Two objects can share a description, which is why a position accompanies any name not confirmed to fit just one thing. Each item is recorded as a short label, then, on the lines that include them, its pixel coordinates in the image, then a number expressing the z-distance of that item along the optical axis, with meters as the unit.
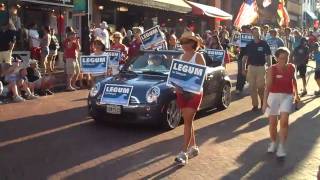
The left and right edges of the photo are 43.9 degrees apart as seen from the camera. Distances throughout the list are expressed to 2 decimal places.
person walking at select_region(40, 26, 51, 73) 12.41
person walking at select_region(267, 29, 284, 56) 10.82
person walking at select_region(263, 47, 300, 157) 5.65
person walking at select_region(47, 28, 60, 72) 12.88
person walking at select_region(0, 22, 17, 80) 10.49
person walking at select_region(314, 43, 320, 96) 10.51
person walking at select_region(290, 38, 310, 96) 11.14
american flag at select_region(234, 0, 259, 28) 16.86
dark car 6.72
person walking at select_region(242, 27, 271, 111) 8.91
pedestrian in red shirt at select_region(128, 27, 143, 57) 9.91
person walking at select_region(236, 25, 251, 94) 11.00
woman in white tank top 5.39
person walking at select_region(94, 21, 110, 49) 13.47
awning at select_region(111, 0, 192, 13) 17.70
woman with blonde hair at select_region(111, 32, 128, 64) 9.78
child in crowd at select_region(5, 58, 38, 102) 9.21
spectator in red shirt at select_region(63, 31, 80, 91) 11.05
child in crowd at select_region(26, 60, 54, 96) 9.79
